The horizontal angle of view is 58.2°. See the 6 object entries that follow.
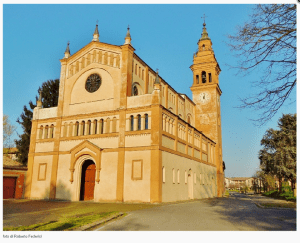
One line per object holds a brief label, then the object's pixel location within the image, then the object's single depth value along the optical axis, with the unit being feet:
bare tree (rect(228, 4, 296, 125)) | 25.81
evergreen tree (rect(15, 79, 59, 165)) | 121.08
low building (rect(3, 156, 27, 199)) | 88.53
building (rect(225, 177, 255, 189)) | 537.65
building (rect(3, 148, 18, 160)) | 134.64
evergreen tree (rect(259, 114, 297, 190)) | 112.98
